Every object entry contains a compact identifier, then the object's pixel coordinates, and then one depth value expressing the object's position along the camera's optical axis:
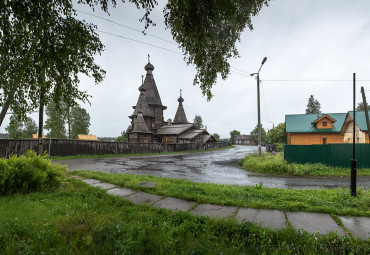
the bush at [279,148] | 30.77
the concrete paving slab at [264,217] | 3.23
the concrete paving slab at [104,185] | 5.62
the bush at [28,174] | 4.47
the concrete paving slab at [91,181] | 6.26
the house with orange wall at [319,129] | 22.89
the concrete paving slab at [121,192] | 4.92
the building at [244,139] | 111.31
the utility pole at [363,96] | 10.97
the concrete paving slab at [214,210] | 3.65
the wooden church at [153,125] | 32.75
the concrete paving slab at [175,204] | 4.00
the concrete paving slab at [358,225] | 2.93
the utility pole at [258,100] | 15.12
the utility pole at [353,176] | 4.95
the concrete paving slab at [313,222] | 3.09
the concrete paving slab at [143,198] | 4.37
